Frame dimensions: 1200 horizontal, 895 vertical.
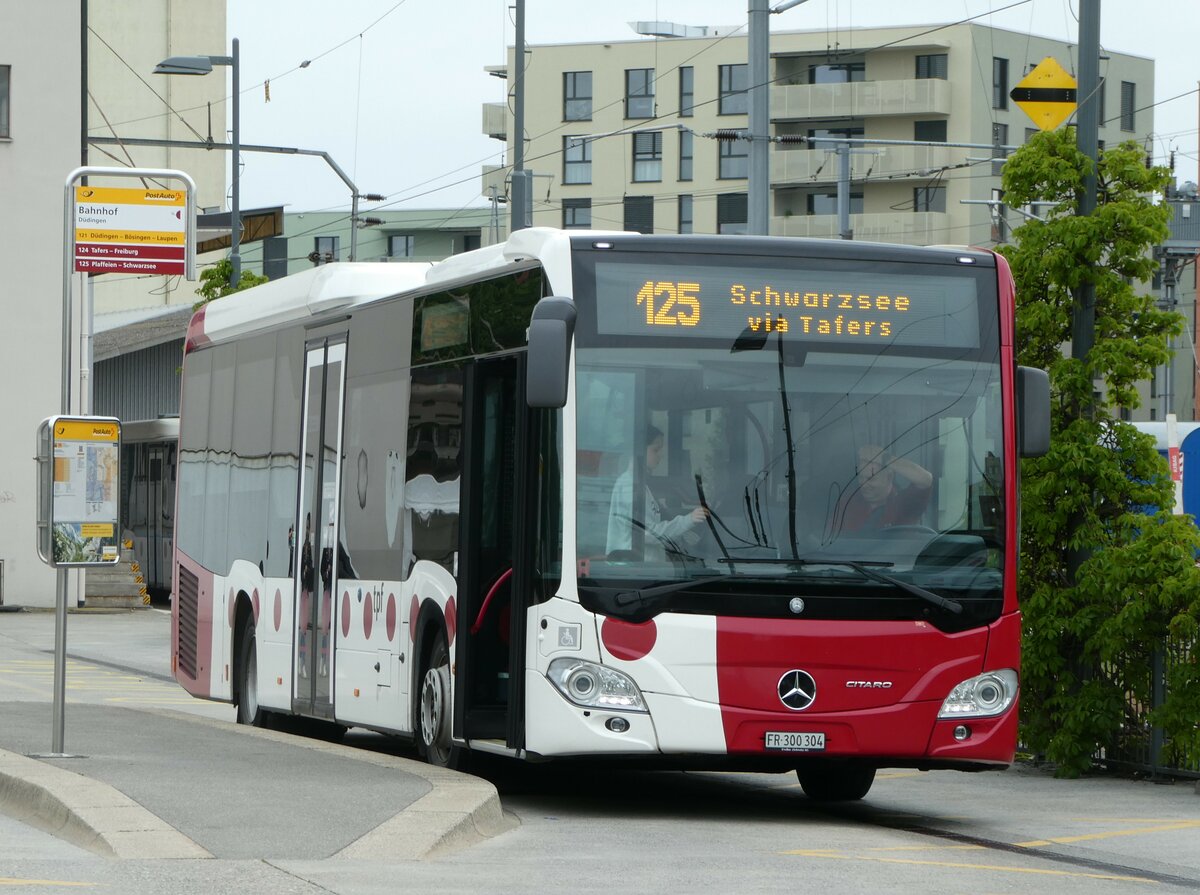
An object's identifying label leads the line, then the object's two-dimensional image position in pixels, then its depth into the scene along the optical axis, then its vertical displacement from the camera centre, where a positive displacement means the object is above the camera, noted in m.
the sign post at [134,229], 24.94 +2.44
